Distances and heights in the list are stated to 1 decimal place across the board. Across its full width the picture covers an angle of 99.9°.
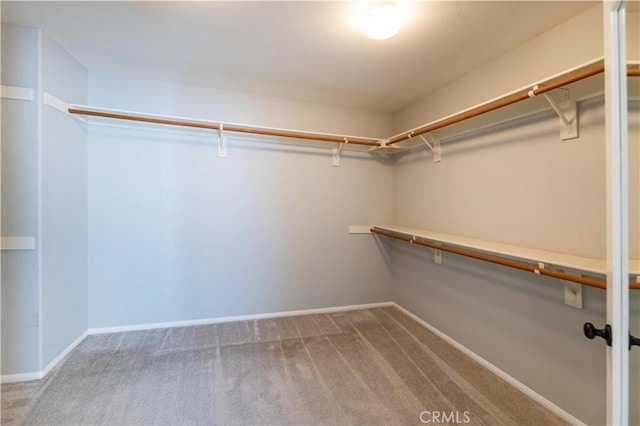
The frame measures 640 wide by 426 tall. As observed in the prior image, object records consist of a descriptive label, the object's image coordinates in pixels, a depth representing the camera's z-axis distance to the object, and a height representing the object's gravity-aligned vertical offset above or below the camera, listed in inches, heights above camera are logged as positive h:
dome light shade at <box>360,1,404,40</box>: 58.8 +43.6
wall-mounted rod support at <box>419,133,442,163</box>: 100.3 +25.5
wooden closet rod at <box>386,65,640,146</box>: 50.2 +26.7
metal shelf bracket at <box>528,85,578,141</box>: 60.8 +22.7
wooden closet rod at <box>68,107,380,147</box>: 85.4 +31.7
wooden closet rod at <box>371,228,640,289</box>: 51.1 -12.9
